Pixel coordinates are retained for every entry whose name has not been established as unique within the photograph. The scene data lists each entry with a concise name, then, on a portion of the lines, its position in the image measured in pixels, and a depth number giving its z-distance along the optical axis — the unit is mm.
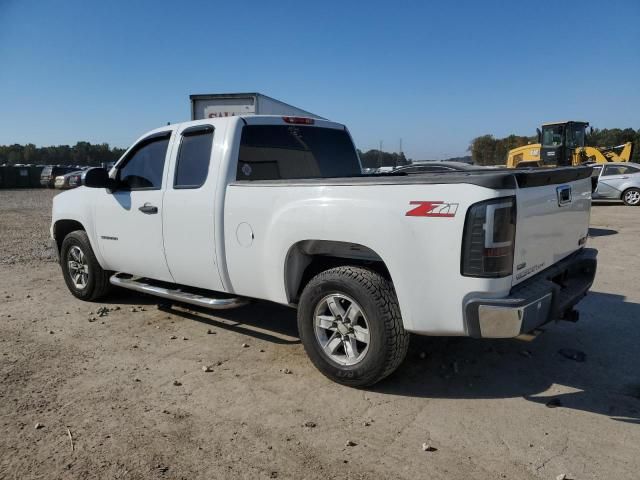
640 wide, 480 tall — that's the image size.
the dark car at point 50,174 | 35359
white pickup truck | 2889
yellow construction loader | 18859
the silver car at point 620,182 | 17828
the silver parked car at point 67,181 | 27681
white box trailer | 9102
